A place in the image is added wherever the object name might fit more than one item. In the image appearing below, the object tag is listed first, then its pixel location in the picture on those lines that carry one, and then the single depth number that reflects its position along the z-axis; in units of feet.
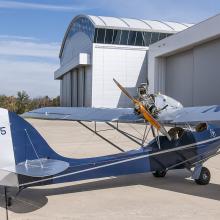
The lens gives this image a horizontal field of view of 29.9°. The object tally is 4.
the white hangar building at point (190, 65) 116.06
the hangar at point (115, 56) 176.65
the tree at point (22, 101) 204.80
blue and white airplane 27.37
